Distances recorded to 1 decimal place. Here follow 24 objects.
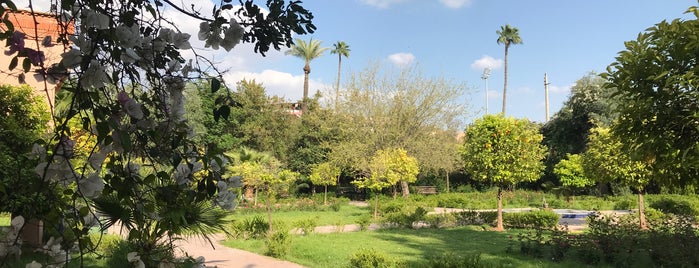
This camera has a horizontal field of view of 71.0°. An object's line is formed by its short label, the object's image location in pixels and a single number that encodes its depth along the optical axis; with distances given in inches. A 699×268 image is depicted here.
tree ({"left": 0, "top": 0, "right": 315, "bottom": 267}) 46.9
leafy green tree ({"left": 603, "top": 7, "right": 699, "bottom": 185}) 173.3
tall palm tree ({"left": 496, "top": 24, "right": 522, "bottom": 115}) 1595.7
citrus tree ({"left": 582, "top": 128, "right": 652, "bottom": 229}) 487.8
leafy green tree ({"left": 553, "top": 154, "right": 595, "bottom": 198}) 928.9
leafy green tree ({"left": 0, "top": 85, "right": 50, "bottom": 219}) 203.6
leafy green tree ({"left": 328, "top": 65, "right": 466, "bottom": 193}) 1025.5
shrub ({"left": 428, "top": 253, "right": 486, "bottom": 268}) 222.2
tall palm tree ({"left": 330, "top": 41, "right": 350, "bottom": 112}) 1784.0
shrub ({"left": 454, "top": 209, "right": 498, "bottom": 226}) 576.4
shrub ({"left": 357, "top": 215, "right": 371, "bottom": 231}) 514.6
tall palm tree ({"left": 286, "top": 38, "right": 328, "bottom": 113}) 1531.1
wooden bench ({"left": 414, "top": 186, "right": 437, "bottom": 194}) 1189.4
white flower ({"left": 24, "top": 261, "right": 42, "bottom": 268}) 48.3
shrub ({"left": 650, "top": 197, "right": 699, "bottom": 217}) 642.8
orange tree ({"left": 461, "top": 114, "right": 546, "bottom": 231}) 514.9
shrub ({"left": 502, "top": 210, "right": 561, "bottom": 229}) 535.5
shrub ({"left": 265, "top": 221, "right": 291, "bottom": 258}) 332.2
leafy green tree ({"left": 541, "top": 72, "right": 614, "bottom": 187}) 1071.6
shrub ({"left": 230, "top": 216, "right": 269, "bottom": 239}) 438.0
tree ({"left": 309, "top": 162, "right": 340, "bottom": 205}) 948.6
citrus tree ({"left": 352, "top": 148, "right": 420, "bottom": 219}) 692.7
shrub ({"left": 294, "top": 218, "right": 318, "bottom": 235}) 451.8
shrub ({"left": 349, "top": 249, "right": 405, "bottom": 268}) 255.4
